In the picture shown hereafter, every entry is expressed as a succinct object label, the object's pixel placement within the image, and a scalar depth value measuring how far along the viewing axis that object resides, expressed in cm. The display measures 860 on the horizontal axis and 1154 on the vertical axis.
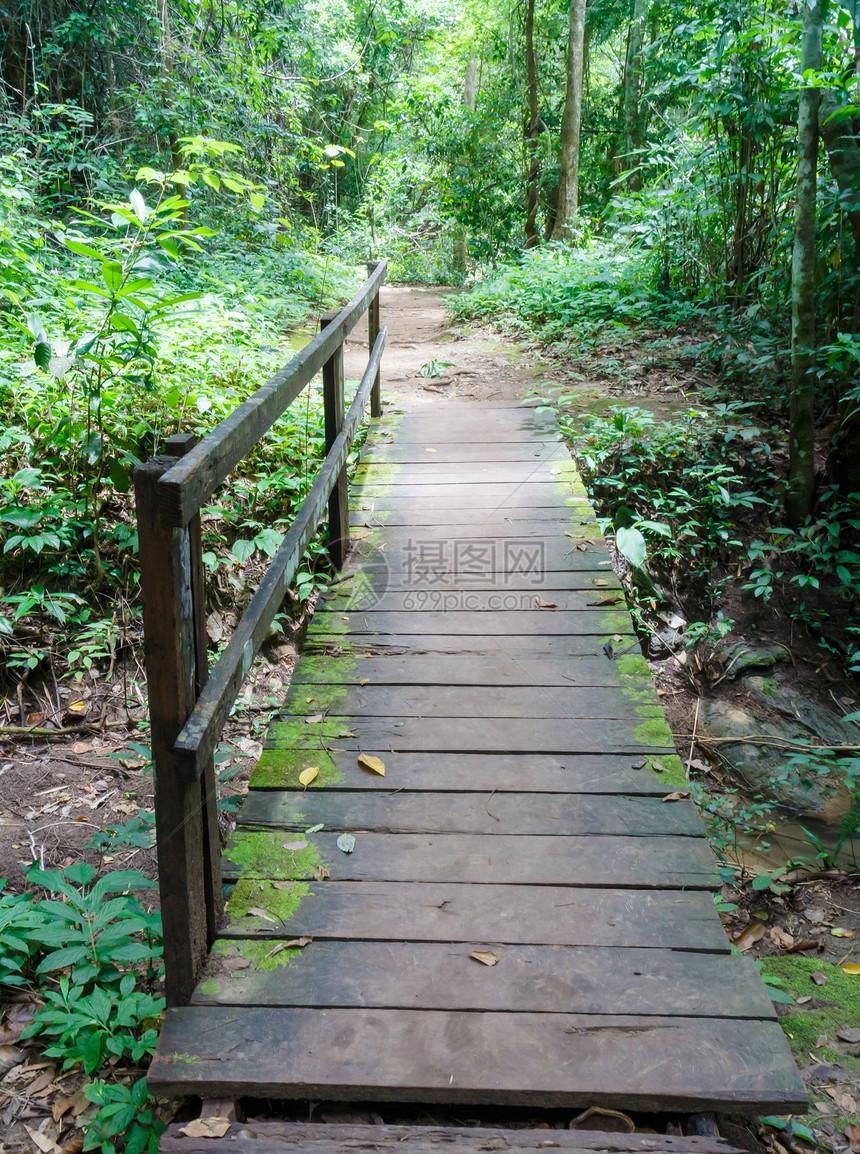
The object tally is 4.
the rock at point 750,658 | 527
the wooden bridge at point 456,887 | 190
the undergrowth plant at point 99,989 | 204
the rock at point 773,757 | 460
